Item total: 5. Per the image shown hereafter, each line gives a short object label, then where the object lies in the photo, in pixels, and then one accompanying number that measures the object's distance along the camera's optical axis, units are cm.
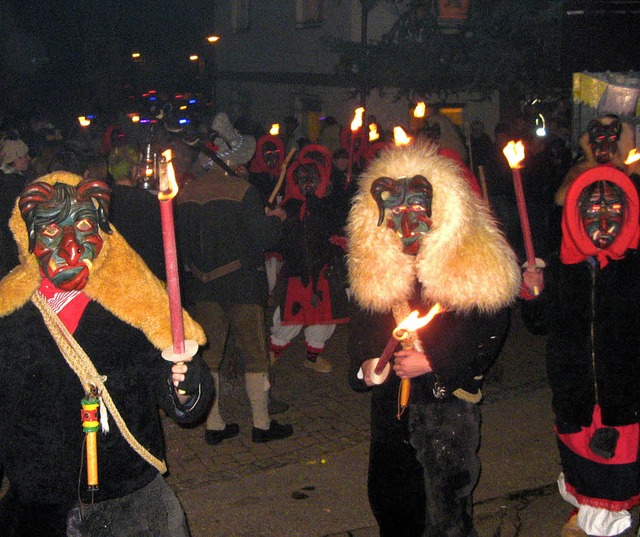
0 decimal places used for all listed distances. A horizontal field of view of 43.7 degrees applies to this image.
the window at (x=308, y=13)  2134
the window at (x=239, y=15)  2731
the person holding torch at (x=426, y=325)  351
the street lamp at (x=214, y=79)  3027
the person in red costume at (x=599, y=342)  404
